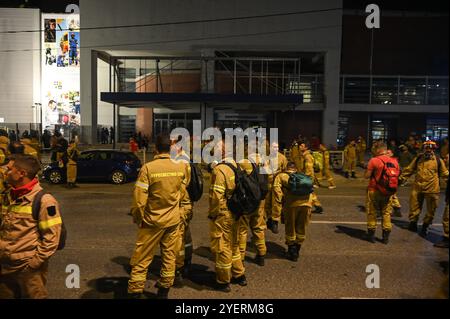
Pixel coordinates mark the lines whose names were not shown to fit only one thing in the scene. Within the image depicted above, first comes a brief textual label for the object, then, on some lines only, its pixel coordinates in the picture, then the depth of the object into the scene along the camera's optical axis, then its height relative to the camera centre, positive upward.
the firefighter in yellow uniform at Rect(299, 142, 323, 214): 9.75 -0.89
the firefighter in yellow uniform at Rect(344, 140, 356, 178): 16.74 -1.25
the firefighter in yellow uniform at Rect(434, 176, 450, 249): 6.79 -2.02
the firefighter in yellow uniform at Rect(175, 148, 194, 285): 5.23 -1.62
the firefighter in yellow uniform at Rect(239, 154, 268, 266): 5.25 -1.40
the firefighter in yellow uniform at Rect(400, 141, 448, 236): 7.46 -0.99
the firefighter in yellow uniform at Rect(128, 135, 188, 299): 4.42 -1.06
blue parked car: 14.48 -1.56
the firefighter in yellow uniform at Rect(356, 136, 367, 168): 19.59 -1.08
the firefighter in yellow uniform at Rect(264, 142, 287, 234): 7.07 -0.83
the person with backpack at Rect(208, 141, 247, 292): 4.89 -1.30
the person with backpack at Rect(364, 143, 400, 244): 6.83 -1.04
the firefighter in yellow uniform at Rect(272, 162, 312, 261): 6.11 -1.46
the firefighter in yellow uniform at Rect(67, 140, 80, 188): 13.17 -1.32
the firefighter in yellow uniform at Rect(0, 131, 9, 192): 6.67 -0.63
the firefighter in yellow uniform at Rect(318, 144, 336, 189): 13.41 -1.32
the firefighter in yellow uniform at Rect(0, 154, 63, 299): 3.56 -1.06
